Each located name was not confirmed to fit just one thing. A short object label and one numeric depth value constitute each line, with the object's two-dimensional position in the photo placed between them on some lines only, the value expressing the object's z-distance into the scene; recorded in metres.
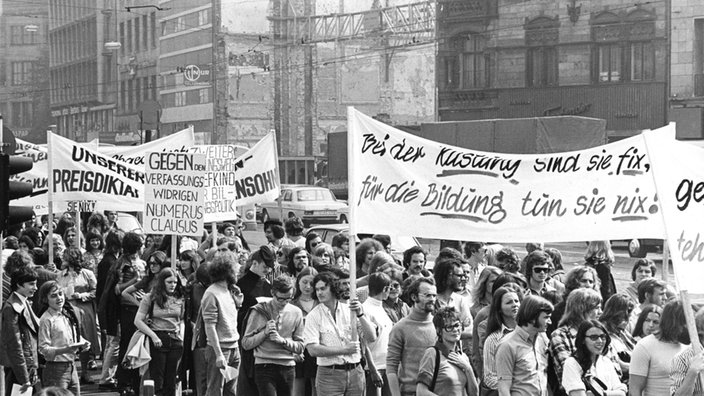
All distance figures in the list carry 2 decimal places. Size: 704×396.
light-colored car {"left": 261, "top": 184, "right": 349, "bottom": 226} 42.62
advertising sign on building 68.12
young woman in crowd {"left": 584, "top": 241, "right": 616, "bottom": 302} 14.10
